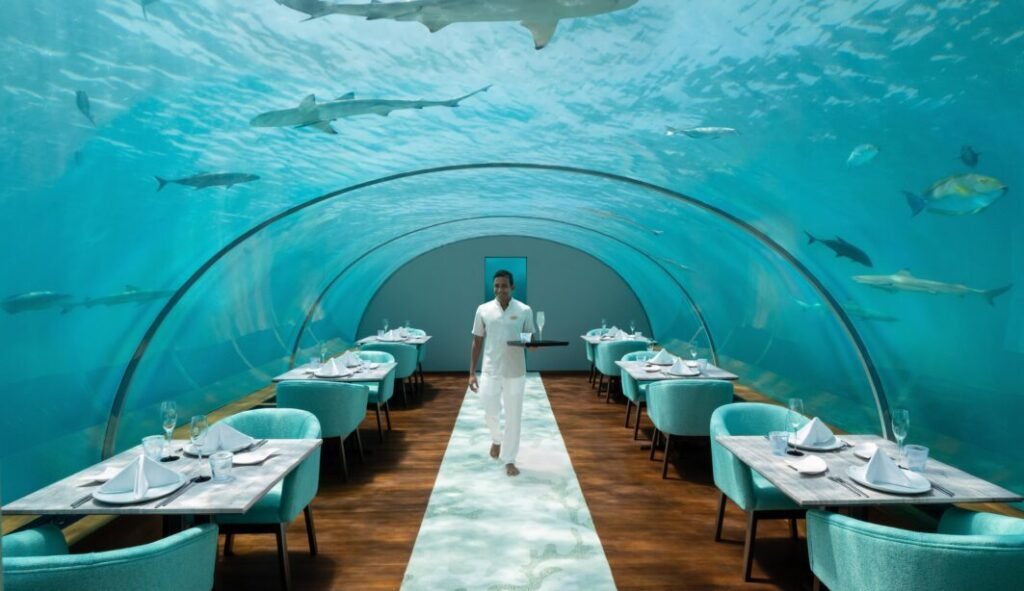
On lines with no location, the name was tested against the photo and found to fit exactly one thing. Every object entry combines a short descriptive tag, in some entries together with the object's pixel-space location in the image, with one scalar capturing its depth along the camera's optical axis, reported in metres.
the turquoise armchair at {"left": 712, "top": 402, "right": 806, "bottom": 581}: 3.85
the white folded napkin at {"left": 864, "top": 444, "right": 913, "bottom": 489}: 3.18
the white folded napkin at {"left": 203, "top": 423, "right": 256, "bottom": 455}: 3.69
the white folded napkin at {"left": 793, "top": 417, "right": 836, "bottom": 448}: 3.82
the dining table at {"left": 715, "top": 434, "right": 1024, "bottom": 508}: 3.01
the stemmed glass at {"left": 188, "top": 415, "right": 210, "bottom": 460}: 3.53
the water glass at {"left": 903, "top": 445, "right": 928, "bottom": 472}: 3.38
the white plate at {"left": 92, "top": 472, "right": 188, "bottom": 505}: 2.90
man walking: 5.62
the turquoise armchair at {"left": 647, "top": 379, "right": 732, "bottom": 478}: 5.62
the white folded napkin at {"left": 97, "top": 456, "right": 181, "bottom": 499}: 2.99
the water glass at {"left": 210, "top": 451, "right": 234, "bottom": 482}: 3.20
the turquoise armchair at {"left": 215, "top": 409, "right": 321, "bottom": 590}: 3.62
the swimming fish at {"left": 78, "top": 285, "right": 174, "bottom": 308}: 4.28
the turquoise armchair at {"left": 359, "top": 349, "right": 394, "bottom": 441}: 7.15
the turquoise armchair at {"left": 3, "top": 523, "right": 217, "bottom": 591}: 2.14
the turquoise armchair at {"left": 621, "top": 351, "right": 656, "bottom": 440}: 7.27
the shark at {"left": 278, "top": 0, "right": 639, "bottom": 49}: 2.92
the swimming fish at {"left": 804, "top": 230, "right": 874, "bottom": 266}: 4.79
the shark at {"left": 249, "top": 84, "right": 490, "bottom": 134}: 3.99
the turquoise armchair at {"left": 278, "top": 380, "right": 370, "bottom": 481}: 5.55
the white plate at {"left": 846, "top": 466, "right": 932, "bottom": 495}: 3.07
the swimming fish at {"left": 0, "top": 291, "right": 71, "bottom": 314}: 3.42
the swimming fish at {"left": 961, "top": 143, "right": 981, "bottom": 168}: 3.21
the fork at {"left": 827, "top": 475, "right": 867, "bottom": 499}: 3.08
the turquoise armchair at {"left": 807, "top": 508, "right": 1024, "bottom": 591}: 2.32
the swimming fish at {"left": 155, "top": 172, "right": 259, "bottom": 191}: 4.35
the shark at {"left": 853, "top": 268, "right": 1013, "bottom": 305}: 3.79
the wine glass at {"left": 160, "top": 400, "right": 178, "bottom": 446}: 3.54
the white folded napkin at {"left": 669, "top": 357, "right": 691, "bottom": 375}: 6.90
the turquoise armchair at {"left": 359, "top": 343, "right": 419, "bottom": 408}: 8.89
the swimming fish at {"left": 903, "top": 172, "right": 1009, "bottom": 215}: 3.30
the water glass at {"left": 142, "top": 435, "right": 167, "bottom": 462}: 3.41
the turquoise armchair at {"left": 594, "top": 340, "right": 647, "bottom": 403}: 9.30
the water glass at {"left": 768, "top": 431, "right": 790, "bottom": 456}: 3.69
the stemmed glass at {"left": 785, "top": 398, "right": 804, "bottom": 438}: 3.95
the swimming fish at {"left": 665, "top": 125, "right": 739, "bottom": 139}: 4.19
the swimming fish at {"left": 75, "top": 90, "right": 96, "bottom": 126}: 3.01
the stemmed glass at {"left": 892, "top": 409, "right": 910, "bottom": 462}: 3.40
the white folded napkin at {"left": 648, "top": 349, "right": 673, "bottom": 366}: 7.55
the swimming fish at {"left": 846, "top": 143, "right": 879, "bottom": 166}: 3.66
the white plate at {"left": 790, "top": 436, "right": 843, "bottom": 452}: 3.79
